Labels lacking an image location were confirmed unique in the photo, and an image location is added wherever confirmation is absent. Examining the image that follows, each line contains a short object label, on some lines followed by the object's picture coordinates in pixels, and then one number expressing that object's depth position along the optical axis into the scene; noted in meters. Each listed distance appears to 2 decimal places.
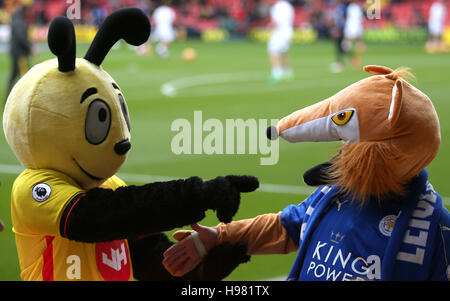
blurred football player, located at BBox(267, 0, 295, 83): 16.84
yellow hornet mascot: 2.56
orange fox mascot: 2.62
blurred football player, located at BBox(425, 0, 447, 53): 25.53
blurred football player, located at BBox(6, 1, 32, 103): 13.73
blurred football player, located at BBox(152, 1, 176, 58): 25.15
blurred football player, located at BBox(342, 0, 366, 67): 20.14
